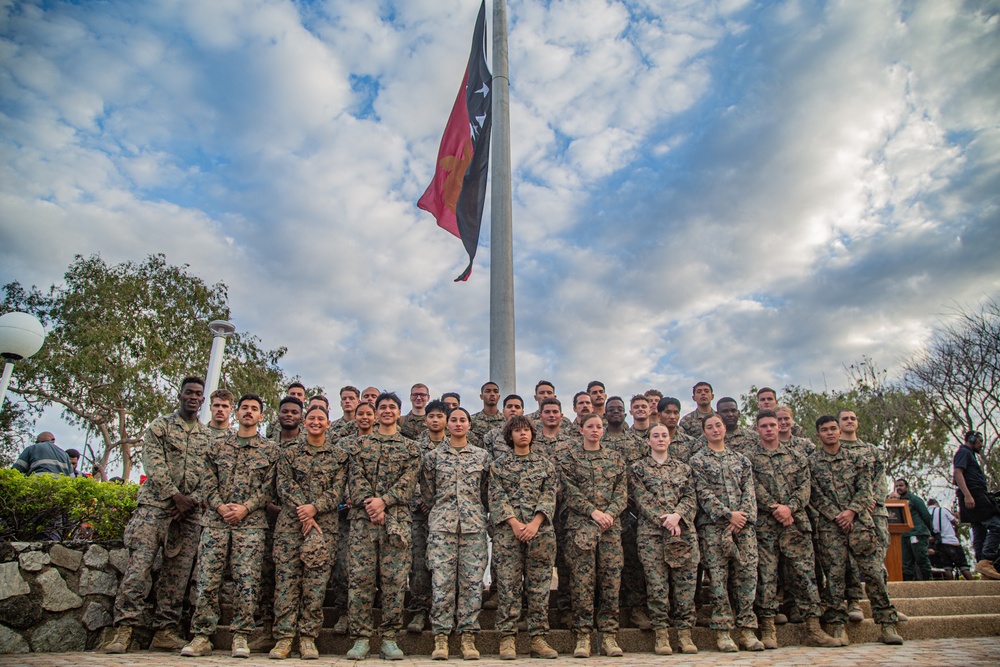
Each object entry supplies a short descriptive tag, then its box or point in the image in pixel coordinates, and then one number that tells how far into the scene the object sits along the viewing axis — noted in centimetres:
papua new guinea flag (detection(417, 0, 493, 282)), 996
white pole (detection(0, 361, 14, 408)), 702
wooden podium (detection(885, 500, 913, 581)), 848
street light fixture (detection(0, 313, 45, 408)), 710
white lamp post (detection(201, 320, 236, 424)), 975
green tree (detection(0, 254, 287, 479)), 1853
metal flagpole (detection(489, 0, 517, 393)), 850
